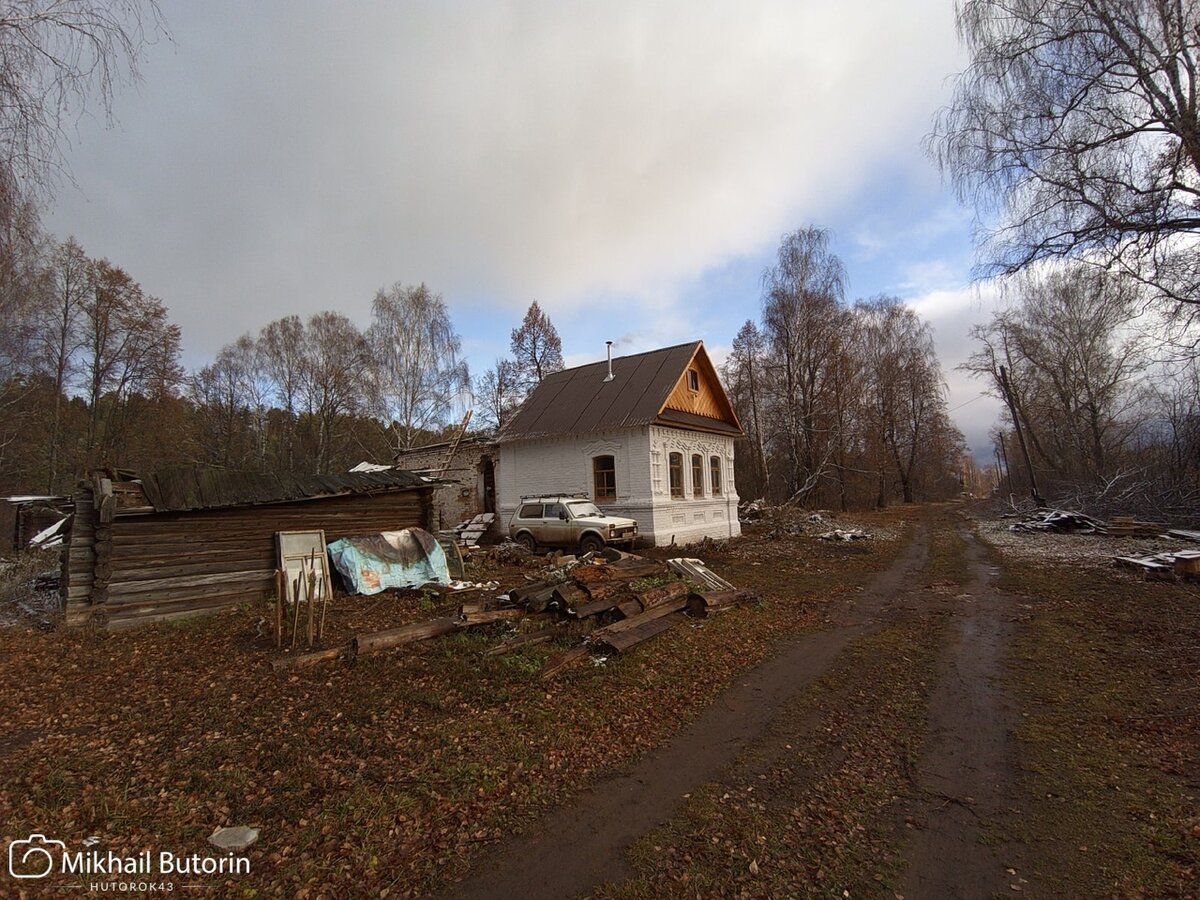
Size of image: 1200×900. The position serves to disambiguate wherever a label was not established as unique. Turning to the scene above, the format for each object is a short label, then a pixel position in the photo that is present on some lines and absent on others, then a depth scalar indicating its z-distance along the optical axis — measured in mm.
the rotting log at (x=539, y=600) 8883
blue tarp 11422
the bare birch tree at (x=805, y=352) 31047
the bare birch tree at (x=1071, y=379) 26672
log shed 8969
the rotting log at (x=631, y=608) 8469
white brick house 19000
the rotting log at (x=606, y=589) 9248
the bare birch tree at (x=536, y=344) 39344
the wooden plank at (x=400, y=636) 7219
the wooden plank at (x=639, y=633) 7340
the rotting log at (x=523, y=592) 9047
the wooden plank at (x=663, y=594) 8891
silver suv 16578
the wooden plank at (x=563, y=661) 6504
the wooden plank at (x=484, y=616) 8211
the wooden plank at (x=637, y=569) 10742
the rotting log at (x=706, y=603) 9359
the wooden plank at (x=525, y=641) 7203
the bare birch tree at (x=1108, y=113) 9500
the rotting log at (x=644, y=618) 7563
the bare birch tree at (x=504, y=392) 39384
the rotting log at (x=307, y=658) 6773
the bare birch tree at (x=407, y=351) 30797
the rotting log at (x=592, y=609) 8469
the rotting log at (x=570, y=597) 8711
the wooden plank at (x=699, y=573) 11000
